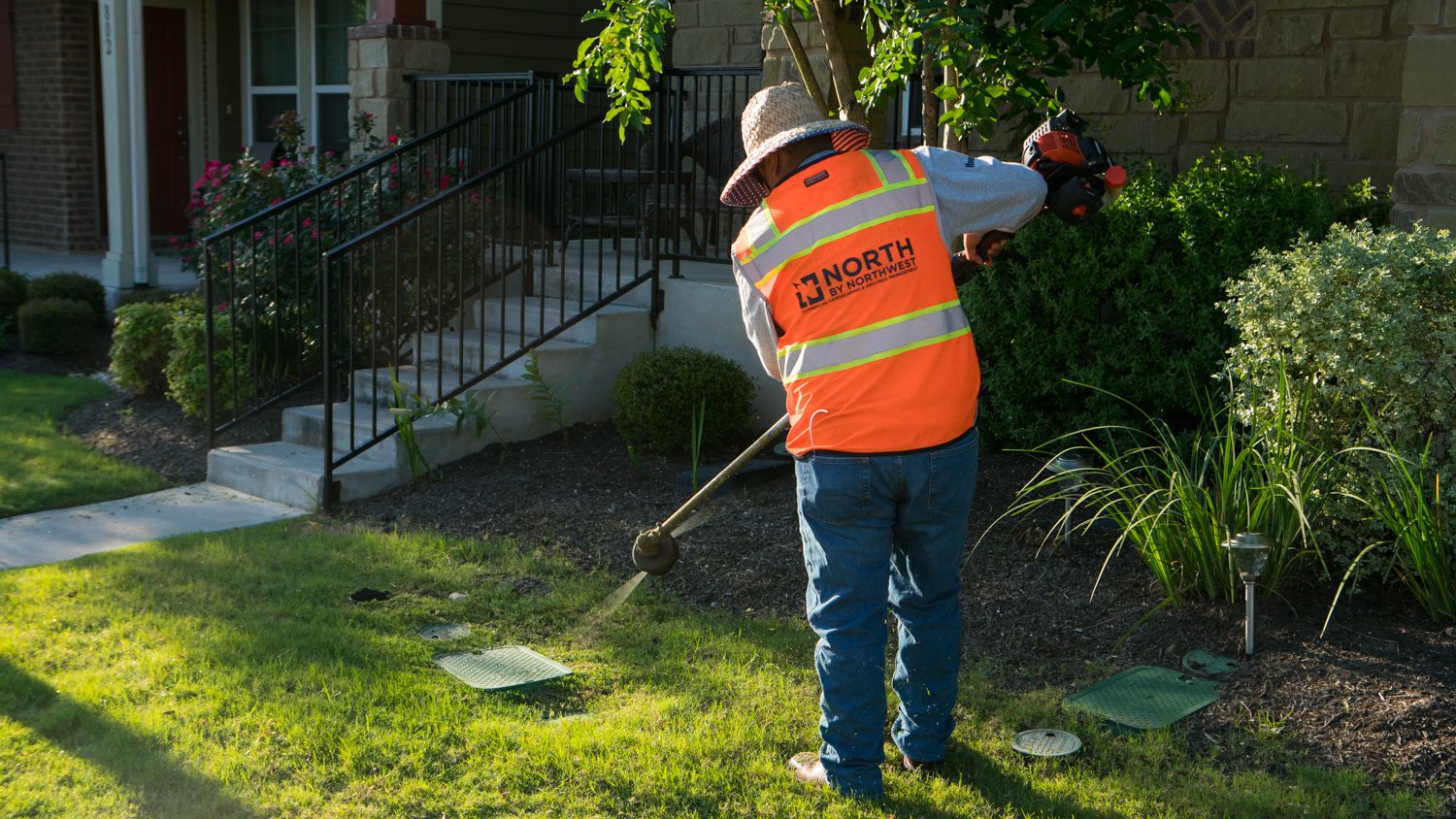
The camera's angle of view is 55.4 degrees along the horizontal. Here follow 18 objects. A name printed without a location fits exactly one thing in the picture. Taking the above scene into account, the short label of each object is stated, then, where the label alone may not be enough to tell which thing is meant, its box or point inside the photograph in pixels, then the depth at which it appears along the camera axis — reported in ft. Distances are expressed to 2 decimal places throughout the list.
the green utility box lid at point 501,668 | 14.03
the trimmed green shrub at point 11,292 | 33.30
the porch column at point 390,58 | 30.53
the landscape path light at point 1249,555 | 13.03
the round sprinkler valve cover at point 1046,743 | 12.16
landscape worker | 10.98
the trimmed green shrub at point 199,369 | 25.13
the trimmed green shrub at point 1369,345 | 14.19
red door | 46.24
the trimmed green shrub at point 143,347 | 27.63
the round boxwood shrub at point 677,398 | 21.84
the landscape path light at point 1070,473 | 15.70
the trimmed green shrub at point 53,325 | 31.55
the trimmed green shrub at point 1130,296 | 18.47
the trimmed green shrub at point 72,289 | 32.99
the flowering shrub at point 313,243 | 25.09
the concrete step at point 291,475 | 21.52
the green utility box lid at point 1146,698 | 12.61
